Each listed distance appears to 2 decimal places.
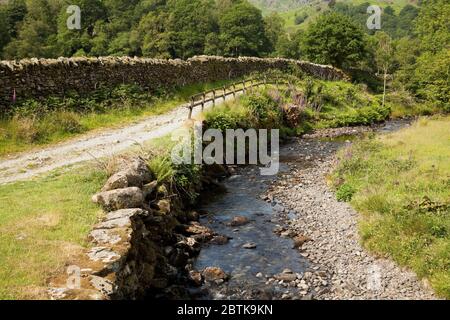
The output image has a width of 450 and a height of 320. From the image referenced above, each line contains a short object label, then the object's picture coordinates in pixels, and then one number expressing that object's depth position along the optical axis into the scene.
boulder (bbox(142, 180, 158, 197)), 15.96
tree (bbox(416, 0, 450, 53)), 67.06
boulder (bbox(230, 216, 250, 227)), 18.62
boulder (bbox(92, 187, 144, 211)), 13.81
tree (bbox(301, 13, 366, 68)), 71.44
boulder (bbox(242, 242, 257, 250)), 16.41
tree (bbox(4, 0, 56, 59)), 70.81
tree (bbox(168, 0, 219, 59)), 85.44
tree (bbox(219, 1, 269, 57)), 86.06
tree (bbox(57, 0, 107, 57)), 78.48
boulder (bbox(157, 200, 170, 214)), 16.31
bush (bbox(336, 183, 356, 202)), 20.31
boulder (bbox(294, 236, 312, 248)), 16.53
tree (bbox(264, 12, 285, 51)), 113.05
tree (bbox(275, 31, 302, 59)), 100.88
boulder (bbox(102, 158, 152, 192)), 14.79
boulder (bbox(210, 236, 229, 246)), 16.73
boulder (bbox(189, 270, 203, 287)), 13.66
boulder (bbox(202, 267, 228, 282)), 14.02
